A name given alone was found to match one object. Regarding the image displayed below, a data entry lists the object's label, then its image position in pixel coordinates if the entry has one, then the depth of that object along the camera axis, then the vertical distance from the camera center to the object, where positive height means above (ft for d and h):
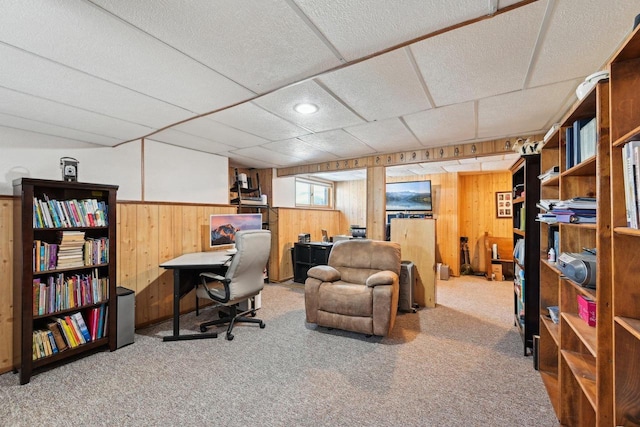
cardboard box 17.84 -3.77
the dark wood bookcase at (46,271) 7.20 -1.50
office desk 9.53 -2.12
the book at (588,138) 4.38 +1.21
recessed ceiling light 7.60 +2.98
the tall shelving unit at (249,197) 15.43 +1.06
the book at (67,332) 8.05 -3.36
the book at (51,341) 7.79 -3.50
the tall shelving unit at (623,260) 3.25 -0.56
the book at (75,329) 8.15 -3.32
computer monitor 13.20 -0.51
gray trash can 8.97 -3.32
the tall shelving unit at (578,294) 3.56 -1.50
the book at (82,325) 8.28 -3.25
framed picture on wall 19.25 +0.64
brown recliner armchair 9.29 -2.65
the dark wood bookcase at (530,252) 7.89 -1.11
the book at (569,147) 5.21 +1.26
